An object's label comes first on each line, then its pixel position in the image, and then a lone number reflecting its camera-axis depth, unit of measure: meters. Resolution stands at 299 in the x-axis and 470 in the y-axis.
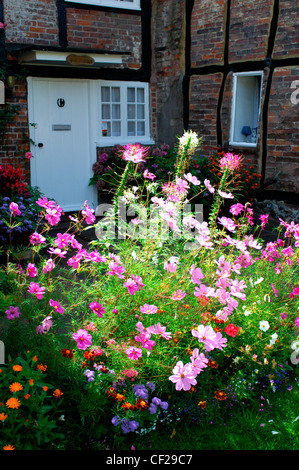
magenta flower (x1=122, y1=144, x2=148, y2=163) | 3.02
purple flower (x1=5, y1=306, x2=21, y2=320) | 2.64
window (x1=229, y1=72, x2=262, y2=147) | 8.37
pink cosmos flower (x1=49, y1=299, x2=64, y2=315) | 2.54
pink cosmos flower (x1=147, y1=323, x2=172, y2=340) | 2.48
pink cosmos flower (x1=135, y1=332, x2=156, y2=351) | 2.46
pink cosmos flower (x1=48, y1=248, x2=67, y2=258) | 2.55
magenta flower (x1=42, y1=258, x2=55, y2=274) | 2.60
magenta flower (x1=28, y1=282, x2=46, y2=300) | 2.53
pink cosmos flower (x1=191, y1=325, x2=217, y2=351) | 2.37
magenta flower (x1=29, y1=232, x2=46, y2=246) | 2.76
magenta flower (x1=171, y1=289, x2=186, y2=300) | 2.64
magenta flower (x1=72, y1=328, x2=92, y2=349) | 2.40
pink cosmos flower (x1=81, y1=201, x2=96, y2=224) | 2.90
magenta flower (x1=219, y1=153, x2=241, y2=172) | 3.43
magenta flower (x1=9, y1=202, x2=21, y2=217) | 2.81
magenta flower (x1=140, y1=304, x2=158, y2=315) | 2.54
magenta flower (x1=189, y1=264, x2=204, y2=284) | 2.60
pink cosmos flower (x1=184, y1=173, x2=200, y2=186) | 3.08
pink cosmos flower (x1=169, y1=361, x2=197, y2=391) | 2.27
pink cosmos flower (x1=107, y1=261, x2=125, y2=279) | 2.55
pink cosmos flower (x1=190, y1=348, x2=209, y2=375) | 2.34
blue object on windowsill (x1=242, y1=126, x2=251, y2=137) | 8.49
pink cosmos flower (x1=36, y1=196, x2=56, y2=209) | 2.83
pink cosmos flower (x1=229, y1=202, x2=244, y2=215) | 3.63
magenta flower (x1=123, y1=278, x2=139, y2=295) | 2.48
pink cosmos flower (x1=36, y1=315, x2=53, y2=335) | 2.47
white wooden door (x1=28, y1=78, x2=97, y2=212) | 7.88
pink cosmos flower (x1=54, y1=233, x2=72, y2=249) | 2.63
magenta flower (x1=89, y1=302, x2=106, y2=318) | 2.53
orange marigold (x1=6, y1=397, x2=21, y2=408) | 2.05
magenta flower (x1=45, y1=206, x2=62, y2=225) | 2.77
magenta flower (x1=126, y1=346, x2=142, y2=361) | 2.45
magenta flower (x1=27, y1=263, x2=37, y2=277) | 2.63
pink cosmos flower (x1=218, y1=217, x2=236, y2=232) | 3.01
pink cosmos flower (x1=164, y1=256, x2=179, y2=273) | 2.64
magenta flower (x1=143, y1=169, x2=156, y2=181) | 3.30
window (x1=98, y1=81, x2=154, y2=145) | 8.67
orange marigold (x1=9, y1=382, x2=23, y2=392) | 2.10
